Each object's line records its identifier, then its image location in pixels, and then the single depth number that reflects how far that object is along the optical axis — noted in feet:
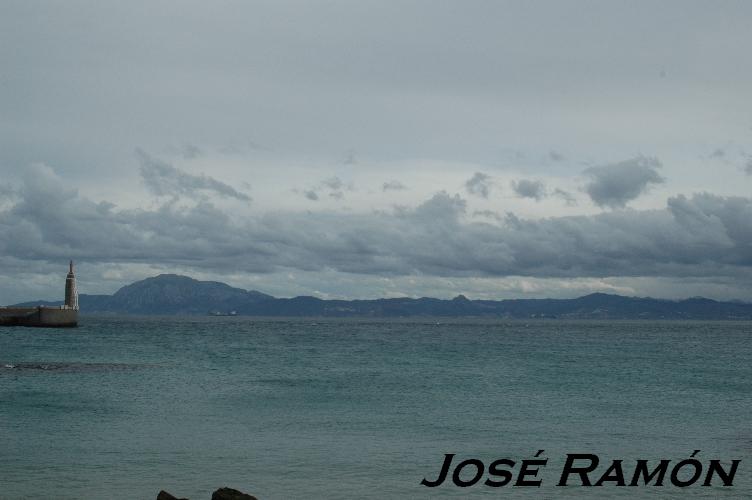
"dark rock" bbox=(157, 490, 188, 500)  77.15
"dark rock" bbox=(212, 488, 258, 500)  75.92
